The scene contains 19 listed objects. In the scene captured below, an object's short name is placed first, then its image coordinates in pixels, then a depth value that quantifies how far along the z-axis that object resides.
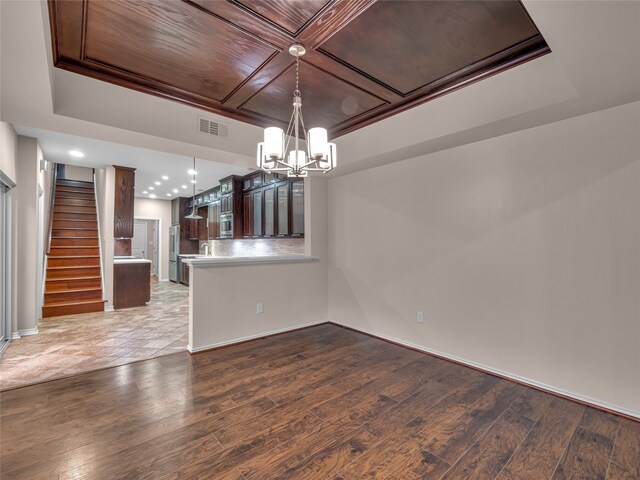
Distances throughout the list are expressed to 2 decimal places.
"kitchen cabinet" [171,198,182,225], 9.40
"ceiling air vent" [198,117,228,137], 3.22
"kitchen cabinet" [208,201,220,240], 7.31
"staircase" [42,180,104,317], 5.40
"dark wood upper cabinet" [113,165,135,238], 5.83
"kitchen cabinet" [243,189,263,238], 5.75
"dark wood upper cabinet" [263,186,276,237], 5.34
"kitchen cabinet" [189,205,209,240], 8.72
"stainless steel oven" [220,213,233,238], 6.51
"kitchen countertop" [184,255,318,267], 3.49
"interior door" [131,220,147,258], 10.80
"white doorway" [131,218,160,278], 10.74
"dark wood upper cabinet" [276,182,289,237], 5.06
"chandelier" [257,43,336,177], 2.24
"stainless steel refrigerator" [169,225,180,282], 9.07
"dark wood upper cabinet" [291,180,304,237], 4.81
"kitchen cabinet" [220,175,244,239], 6.33
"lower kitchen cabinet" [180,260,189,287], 8.61
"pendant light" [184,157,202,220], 6.09
